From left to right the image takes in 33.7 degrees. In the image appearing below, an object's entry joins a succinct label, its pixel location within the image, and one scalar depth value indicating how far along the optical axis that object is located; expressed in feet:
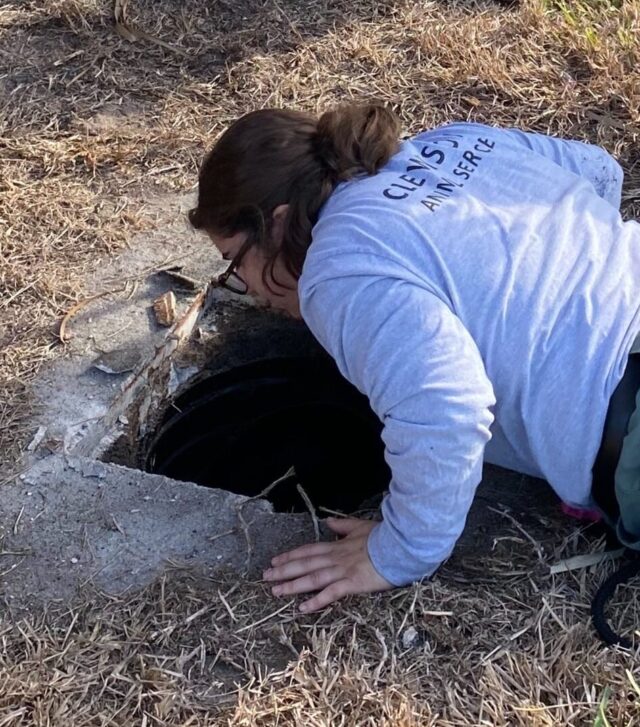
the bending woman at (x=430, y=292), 6.07
